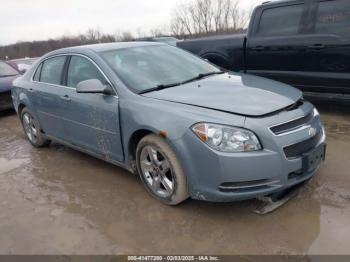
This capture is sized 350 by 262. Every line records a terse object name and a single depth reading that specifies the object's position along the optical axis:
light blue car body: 2.91
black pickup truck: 5.44
